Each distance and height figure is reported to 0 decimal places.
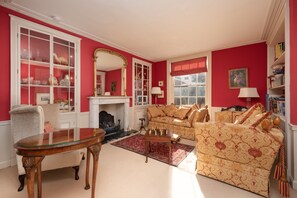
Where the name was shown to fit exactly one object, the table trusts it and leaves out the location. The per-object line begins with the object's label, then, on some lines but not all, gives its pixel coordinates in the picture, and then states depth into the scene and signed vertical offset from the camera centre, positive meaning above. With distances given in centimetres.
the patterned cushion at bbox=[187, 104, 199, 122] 385 -41
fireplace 406 -78
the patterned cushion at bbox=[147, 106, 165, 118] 468 -44
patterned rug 265 -115
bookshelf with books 260 +47
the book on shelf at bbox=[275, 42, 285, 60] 265 +98
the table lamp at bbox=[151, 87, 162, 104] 540 +31
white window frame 453 +76
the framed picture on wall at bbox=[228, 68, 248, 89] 396 +63
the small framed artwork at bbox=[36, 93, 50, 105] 277 +2
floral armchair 158 -67
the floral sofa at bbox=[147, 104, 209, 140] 383 -60
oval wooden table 112 -41
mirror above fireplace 375 +80
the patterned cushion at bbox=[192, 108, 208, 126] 375 -46
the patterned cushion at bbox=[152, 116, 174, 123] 427 -66
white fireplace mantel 352 -16
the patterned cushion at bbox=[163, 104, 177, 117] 472 -39
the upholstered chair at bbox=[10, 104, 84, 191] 166 -38
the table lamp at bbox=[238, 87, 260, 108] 347 +15
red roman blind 465 +118
